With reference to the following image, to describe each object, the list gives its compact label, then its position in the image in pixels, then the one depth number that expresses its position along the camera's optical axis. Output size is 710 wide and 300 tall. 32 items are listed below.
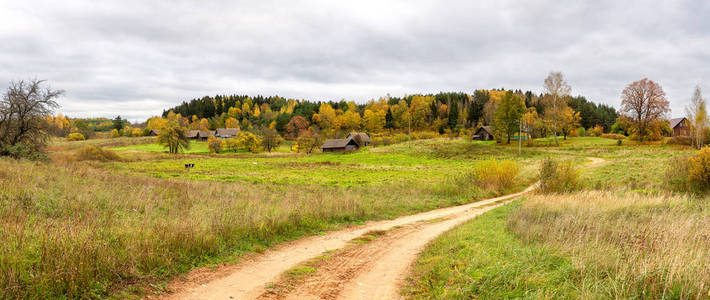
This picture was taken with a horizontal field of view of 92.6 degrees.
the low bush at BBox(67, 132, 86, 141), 127.59
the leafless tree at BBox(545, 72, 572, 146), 70.06
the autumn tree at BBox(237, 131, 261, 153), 91.00
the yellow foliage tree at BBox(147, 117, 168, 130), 158.74
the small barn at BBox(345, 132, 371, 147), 96.08
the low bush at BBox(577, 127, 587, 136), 97.12
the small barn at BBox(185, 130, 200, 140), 130.50
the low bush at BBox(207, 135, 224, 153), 89.44
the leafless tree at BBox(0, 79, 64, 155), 33.09
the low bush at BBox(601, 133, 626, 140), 78.09
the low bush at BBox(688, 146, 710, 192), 18.25
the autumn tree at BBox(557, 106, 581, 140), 74.12
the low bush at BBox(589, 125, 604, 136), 94.75
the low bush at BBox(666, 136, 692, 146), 56.85
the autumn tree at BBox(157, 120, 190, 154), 78.94
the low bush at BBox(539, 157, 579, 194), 22.08
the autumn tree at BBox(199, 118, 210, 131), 154.62
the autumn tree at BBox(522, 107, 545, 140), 81.62
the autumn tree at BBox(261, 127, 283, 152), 95.72
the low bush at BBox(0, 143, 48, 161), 32.50
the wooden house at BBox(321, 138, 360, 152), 87.69
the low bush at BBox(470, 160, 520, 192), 26.11
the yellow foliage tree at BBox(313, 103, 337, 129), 137.62
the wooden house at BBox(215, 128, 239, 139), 128.51
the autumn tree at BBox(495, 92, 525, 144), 71.62
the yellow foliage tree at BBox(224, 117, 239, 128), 155.25
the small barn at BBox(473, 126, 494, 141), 97.25
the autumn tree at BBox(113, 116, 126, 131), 148.75
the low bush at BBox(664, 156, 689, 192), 19.62
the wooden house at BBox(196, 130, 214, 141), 128.38
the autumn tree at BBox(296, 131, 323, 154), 86.38
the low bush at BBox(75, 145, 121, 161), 54.36
